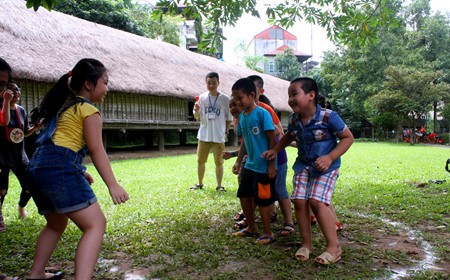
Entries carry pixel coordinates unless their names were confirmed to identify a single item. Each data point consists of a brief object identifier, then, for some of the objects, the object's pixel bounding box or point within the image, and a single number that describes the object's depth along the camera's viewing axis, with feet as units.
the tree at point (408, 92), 80.69
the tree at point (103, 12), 72.59
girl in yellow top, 7.00
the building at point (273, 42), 190.21
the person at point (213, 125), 19.27
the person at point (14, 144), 11.74
